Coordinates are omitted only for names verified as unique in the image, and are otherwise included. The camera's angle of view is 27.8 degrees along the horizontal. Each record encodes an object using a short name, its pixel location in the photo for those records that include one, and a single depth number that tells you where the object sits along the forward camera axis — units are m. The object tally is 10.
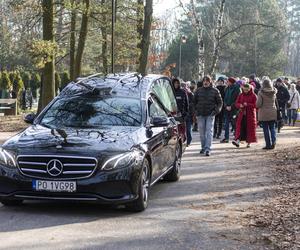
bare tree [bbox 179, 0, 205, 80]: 34.03
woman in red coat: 16.08
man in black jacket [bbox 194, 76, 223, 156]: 14.67
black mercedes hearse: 7.36
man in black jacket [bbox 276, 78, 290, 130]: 22.50
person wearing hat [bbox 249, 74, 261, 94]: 22.63
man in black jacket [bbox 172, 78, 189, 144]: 15.19
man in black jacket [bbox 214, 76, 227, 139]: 19.27
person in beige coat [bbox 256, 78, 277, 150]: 15.94
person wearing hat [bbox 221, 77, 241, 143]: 18.14
